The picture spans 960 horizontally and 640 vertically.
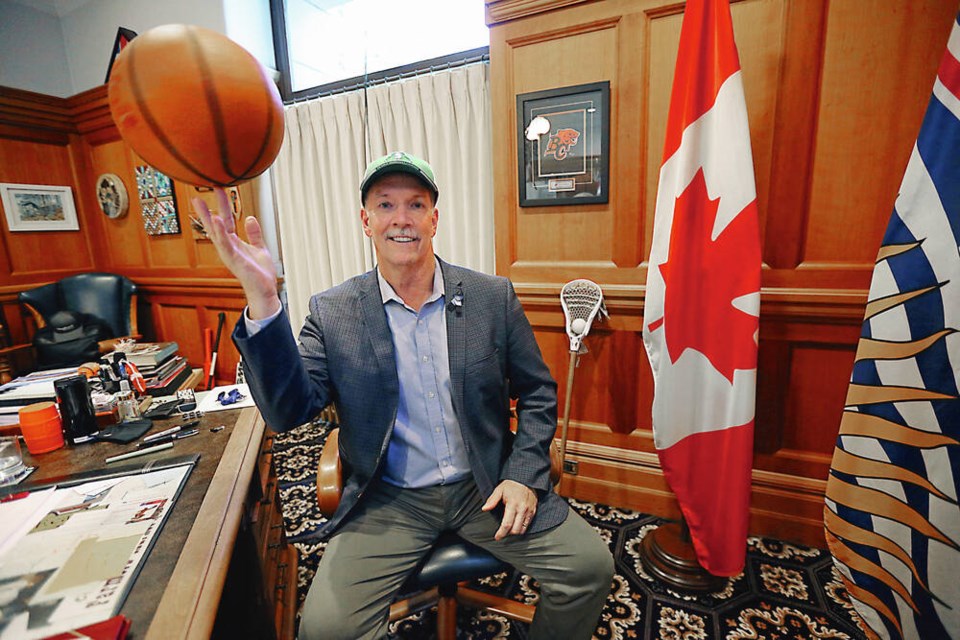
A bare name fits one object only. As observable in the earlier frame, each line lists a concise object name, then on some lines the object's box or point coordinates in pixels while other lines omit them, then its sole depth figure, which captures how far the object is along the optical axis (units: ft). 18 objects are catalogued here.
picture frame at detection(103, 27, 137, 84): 11.00
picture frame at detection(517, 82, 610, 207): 6.55
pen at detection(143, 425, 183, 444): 4.03
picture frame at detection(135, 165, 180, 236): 12.19
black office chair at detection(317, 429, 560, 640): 3.89
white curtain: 8.61
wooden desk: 2.25
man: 3.86
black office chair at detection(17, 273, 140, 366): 11.50
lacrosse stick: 6.57
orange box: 3.83
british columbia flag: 3.98
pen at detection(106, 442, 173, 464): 3.72
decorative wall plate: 12.94
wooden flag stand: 5.58
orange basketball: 2.56
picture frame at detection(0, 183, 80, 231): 12.16
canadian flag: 5.04
